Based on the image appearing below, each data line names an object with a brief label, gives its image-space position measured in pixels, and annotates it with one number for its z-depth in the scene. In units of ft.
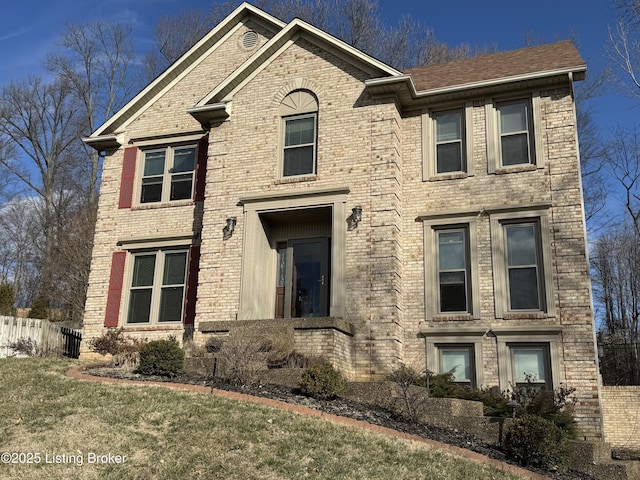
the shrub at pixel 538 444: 31.19
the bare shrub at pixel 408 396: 35.58
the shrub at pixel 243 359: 39.21
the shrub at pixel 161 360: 40.24
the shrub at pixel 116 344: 46.75
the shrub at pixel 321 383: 36.88
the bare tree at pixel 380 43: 101.14
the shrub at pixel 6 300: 70.80
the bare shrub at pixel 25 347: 57.06
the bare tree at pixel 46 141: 120.88
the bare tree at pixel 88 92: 119.03
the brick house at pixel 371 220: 45.34
